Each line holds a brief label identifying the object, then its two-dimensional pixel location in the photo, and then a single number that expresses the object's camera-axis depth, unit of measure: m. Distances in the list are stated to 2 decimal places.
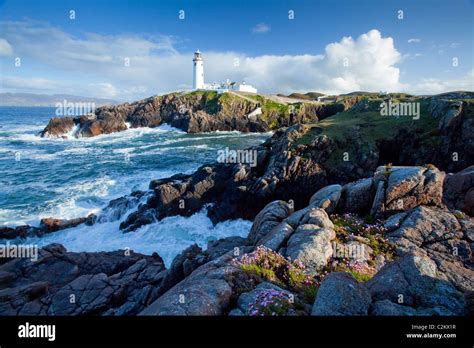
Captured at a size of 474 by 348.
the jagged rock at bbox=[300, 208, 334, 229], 13.68
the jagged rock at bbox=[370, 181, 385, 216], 15.69
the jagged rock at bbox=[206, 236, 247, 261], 17.45
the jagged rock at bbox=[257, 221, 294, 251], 12.48
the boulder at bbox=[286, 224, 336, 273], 10.66
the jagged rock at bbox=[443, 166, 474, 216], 16.33
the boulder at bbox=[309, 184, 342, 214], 17.19
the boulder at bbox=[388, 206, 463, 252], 12.81
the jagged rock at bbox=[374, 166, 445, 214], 15.32
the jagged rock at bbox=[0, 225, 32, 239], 29.28
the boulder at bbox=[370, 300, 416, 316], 6.03
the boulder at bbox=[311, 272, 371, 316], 5.90
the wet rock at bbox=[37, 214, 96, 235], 30.62
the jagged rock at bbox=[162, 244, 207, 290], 16.11
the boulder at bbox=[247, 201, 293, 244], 15.76
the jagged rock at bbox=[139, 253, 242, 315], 6.42
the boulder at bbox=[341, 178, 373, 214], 16.88
